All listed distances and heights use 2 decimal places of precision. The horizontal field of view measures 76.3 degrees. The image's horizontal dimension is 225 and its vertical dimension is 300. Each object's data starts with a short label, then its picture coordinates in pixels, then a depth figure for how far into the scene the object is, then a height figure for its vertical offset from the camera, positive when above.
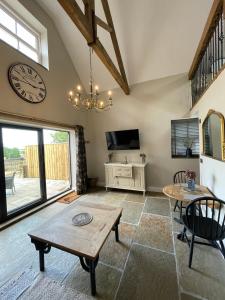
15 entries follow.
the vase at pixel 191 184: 2.43 -0.65
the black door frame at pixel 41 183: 2.70 -0.67
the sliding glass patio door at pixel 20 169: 2.79 -0.36
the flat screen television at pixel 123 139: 4.43 +0.30
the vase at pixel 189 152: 4.00 -0.16
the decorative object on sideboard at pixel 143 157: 4.40 -0.28
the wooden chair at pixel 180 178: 3.65 -0.83
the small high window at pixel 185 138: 3.96 +0.25
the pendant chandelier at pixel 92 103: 2.47 +0.82
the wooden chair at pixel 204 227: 1.63 -1.00
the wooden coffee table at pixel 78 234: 1.41 -0.94
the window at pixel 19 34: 2.85 +2.61
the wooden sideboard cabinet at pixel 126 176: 4.11 -0.81
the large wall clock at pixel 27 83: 2.71 +1.43
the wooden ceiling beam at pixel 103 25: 2.28 +2.18
